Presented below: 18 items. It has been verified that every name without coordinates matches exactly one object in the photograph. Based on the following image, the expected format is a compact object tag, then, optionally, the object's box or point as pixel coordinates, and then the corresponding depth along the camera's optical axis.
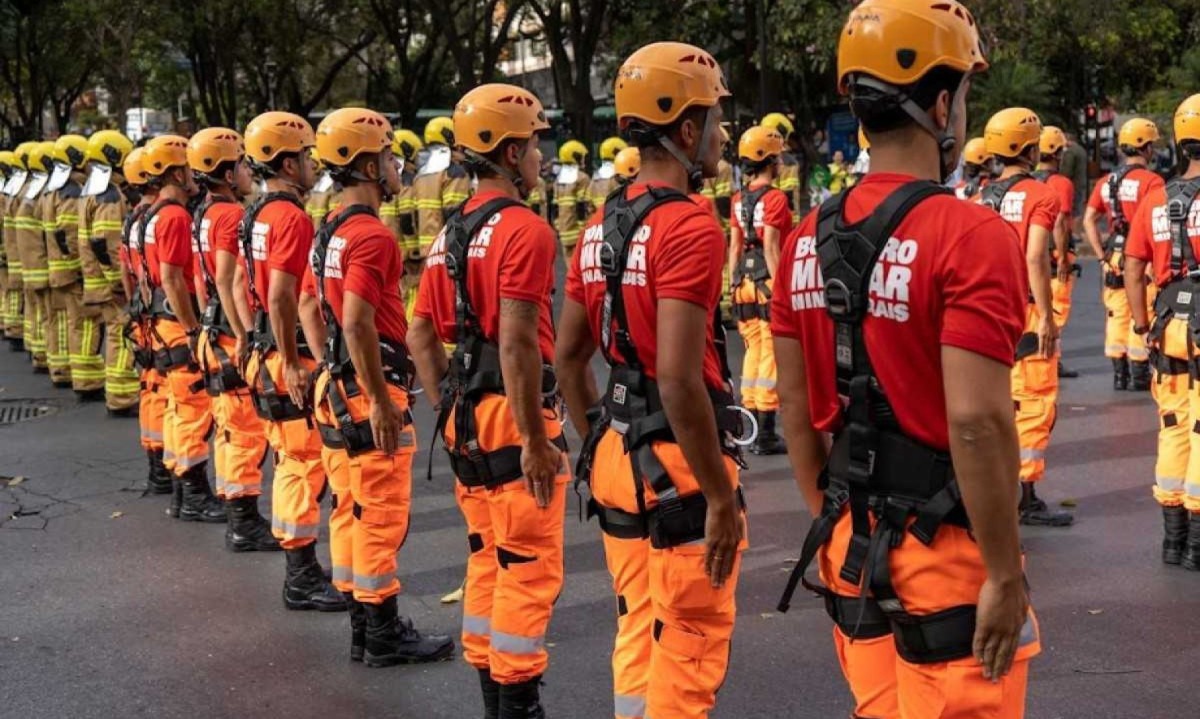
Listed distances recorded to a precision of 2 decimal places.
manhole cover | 12.74
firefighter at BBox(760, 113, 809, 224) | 14.62
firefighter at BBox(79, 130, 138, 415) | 11.81
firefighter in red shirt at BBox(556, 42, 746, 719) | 3.86
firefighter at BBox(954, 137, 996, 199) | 11.55
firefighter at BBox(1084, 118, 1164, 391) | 11.00
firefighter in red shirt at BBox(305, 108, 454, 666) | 5.63
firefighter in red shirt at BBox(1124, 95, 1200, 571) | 6.70
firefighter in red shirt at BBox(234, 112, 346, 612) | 6.52
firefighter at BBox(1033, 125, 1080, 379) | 10.91
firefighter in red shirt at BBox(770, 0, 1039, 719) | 2.81
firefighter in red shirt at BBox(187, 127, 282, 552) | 7.79
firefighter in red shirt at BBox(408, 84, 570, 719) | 4.70
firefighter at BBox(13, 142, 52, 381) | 13.66
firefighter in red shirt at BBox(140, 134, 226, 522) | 8.48
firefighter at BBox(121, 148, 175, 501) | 9.08
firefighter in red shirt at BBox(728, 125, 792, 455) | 9.94
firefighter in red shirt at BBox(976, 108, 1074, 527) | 7.84
